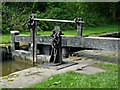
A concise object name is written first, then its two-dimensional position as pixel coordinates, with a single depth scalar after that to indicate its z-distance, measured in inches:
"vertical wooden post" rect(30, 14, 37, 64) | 316.3
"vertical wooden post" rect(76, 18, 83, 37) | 269.3
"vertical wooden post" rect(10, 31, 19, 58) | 360.5
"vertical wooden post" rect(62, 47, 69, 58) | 322.7
